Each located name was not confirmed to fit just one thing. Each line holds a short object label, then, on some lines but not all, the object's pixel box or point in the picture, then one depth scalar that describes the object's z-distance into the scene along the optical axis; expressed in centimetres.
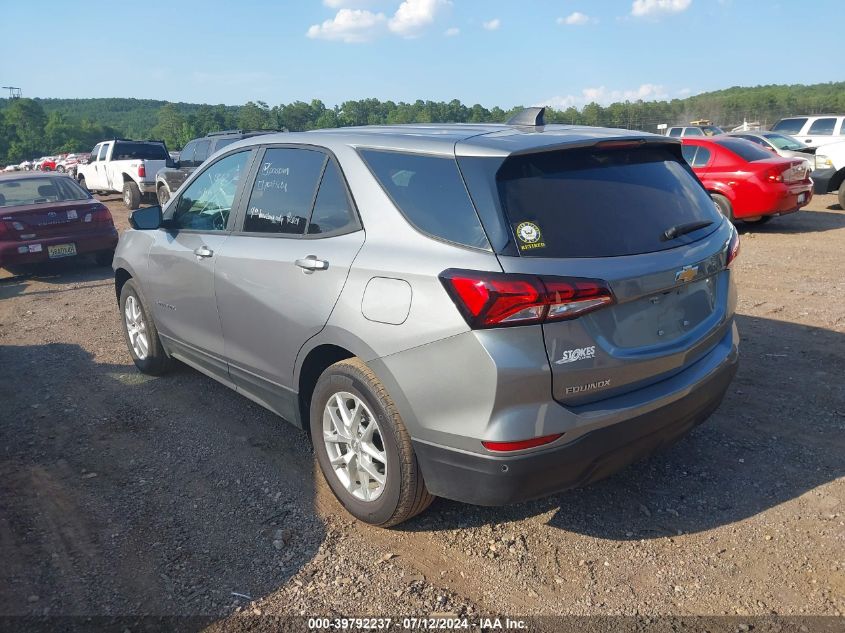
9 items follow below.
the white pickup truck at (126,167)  1838
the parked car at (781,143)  1692
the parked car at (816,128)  1881
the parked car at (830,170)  1425
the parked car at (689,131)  2421
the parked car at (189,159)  1566
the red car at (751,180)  1130
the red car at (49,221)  942
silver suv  261
